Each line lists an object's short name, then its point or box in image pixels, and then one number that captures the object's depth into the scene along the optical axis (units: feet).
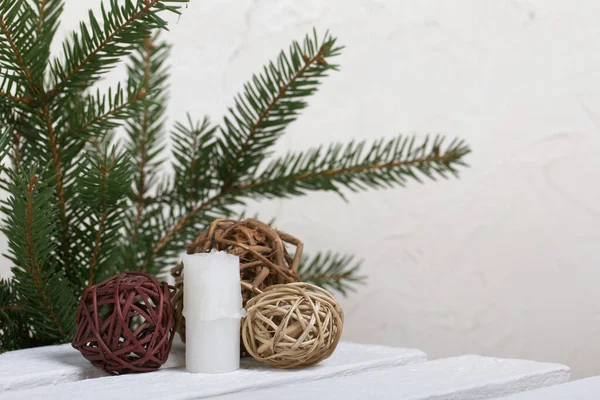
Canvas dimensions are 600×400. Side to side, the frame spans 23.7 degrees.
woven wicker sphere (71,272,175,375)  3.77
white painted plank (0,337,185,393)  3.72
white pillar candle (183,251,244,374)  3.80
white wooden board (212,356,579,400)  3.55
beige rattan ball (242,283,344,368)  3.78
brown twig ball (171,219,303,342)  4.00
